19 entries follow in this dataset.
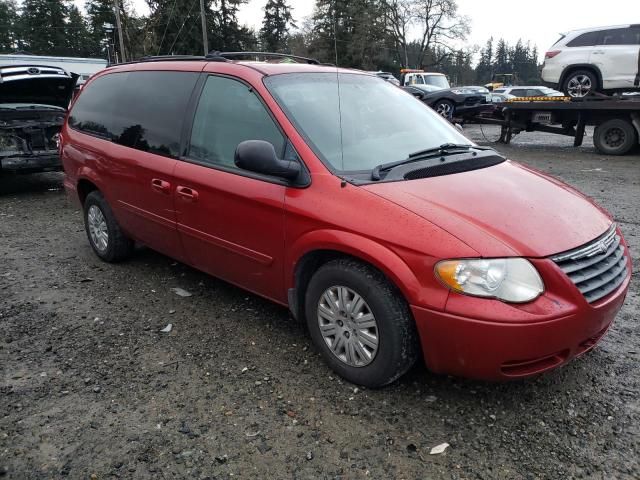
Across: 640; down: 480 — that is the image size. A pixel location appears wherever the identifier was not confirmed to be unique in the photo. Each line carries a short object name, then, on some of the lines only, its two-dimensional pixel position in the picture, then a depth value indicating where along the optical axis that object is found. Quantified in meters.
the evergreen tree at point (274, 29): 51.41
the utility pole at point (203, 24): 24.81
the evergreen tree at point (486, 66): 96.32
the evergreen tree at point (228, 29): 45.03
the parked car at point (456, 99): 17.91
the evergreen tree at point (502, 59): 99.94
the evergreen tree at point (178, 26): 31.86
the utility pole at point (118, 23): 28.23
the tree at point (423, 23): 52.09
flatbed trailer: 11.42
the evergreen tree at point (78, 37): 61.78
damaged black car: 7.49
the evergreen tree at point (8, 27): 57.81
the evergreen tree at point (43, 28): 60.34
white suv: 12.22
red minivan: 2.35
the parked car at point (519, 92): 23.89
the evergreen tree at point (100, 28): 32.03
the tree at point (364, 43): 38.80
